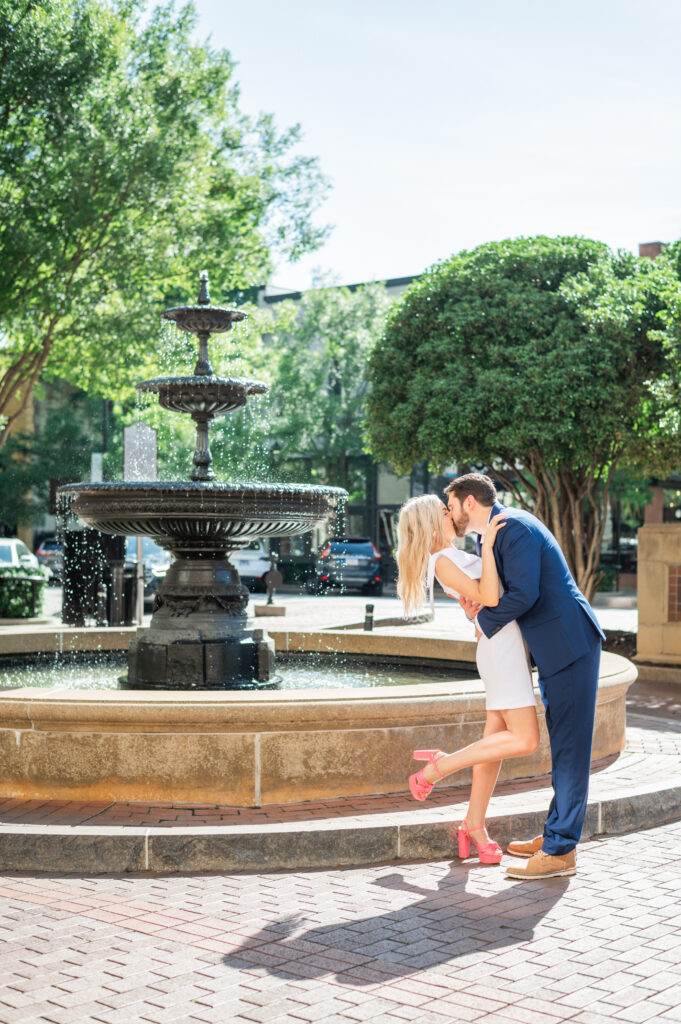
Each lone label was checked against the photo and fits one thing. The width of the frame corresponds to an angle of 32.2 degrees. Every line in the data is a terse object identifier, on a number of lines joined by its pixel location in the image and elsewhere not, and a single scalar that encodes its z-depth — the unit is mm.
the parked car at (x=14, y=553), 26422
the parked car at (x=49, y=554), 42412
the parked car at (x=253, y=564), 33219
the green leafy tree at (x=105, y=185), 17141
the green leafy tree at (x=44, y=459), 48500
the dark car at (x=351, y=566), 32500
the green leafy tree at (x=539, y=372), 17250
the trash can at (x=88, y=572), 18016
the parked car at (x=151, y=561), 23156
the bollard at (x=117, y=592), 17750
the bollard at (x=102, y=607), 18125
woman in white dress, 5395
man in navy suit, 5277
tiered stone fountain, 8352
